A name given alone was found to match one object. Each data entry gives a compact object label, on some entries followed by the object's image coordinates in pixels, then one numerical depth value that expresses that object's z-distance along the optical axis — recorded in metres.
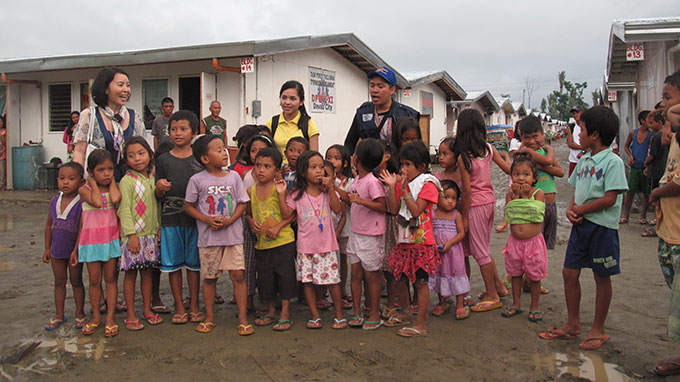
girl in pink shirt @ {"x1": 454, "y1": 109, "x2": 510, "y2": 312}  4.05
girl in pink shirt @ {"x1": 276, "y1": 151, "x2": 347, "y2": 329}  3.81
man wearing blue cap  4.39
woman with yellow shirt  4.45
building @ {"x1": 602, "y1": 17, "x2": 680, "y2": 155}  7.68
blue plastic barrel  13.30
